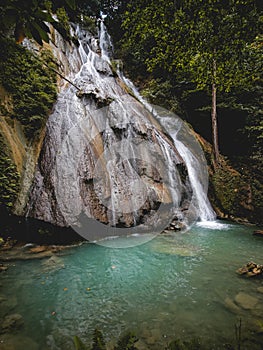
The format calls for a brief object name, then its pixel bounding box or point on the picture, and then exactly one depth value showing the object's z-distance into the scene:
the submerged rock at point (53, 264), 4.65
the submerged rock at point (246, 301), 3.33
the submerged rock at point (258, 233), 7.18
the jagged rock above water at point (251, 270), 4.31
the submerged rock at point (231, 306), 3.24
